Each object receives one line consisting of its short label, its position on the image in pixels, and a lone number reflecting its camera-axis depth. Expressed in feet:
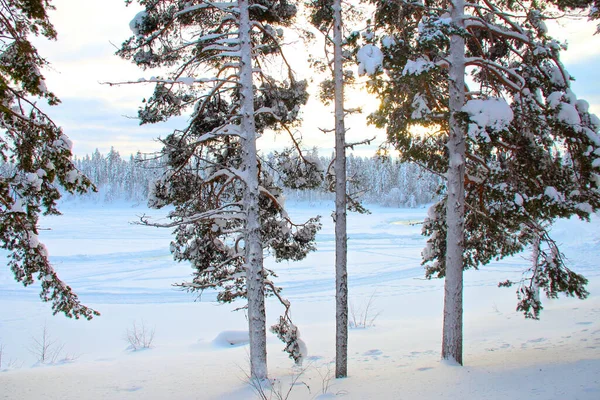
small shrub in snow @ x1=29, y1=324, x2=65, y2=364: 38.04
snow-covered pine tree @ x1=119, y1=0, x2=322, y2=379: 22.70
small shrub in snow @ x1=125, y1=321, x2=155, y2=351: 40.93
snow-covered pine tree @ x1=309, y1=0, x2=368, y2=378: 24.79
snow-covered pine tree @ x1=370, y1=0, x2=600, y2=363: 20.75
